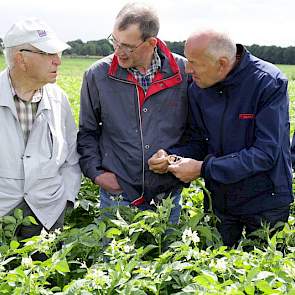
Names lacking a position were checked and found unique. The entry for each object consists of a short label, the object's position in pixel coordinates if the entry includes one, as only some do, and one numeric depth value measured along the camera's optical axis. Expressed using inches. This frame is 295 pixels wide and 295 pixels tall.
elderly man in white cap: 134.6
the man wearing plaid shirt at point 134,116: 147.2
